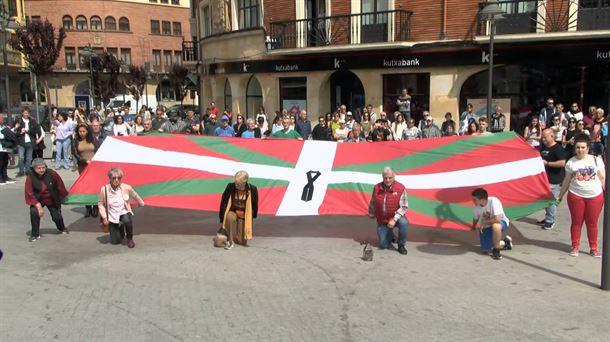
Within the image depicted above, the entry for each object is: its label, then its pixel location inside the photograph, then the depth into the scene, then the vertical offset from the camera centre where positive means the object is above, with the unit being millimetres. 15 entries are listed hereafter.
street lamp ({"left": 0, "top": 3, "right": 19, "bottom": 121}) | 19244 +3142
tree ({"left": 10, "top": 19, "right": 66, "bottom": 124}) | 29500 +3235
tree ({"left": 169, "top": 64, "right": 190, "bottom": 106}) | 57656 +2729
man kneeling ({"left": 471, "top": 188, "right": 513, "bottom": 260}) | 7488 -1688
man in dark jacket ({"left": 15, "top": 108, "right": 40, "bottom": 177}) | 15500 -870
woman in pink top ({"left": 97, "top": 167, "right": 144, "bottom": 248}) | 8281 -1500
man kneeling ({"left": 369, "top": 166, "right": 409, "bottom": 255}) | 7840 -1496
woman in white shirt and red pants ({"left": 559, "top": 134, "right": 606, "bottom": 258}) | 7395 -1263
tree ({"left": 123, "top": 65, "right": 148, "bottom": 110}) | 54694 +2616
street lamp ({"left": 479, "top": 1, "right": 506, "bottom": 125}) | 13344 +2029
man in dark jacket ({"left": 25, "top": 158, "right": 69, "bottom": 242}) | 8664 -1365
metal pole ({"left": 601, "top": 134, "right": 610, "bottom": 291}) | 6105 -1626
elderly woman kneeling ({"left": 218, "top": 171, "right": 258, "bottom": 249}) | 8156 -1552
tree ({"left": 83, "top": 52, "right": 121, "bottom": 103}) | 47500 +2634
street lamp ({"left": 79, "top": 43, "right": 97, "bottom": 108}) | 35469 +3492
